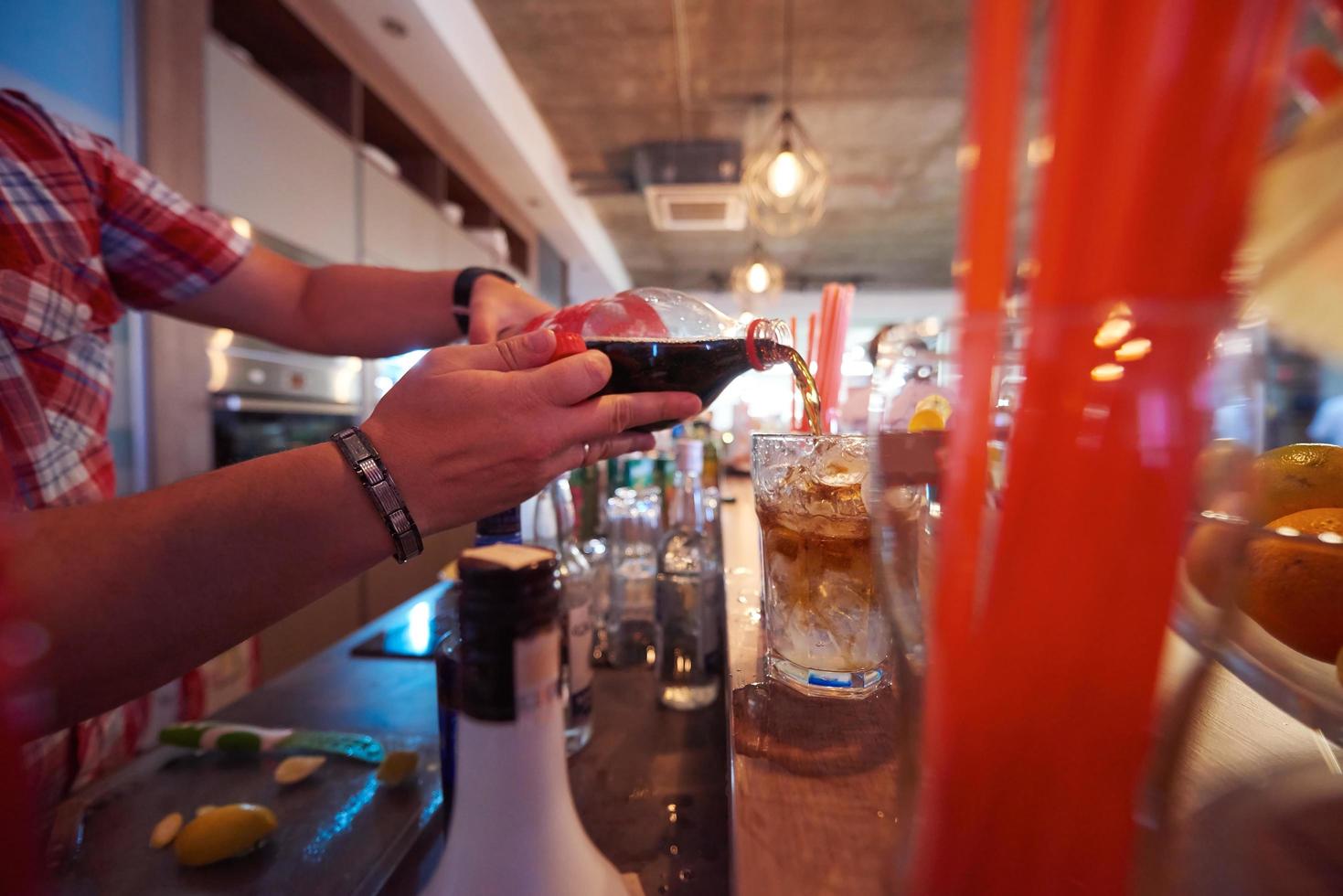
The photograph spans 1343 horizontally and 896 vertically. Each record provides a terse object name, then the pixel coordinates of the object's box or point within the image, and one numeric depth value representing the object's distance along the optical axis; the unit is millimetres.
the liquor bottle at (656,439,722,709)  782
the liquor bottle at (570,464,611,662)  1037
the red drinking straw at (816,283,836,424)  661
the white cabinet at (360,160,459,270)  2738
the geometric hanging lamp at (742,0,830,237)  2617
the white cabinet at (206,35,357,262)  1856
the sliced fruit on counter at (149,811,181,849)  533
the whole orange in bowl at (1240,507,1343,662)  309
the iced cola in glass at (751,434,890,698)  470
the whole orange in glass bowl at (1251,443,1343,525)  406
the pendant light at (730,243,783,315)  4484
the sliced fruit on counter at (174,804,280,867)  504
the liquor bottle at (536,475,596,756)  666
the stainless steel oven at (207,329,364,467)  1955
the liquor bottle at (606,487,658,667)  952
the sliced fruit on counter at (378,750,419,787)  612
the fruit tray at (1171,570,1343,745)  264
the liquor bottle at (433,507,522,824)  363
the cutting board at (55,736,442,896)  493
